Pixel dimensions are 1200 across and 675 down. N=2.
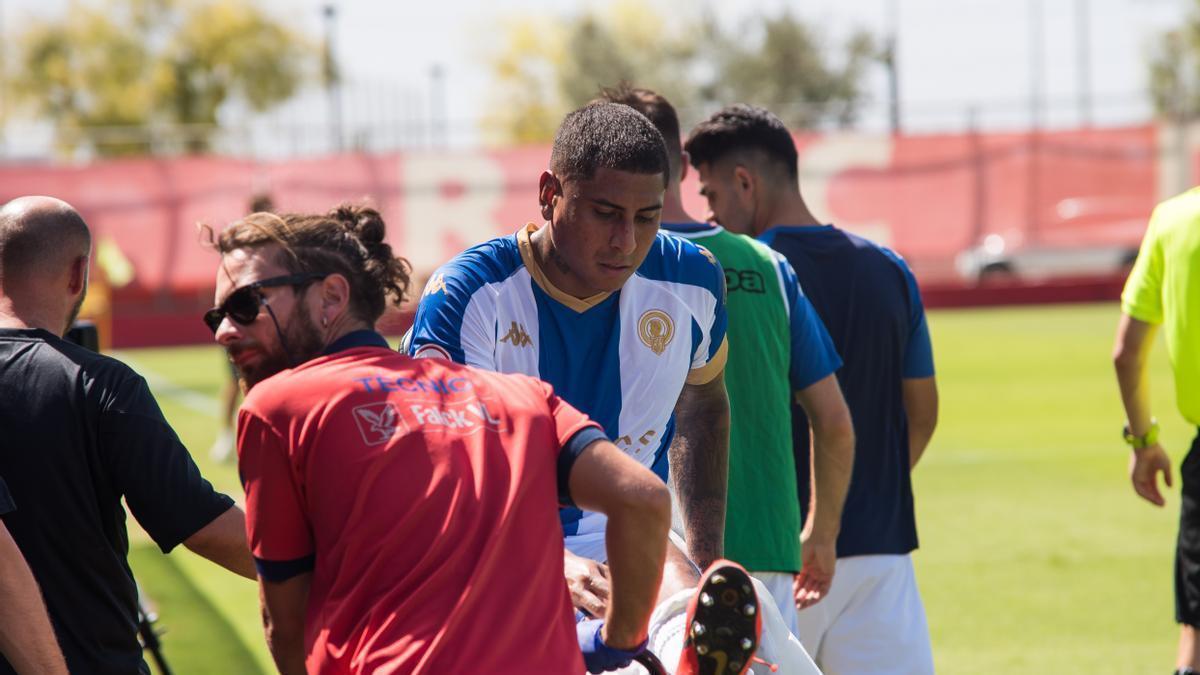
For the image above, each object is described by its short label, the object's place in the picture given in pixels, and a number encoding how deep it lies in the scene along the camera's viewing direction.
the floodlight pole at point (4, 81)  59.28
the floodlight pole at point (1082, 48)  61.59
